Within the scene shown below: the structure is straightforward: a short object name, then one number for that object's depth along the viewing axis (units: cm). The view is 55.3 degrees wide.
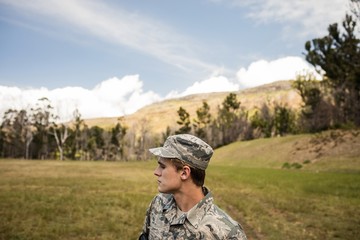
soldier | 259
